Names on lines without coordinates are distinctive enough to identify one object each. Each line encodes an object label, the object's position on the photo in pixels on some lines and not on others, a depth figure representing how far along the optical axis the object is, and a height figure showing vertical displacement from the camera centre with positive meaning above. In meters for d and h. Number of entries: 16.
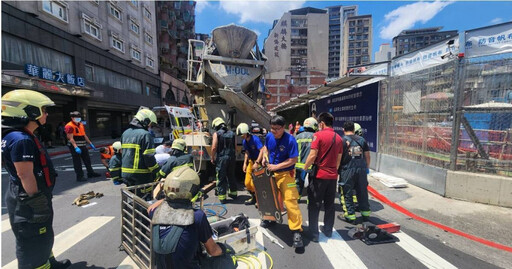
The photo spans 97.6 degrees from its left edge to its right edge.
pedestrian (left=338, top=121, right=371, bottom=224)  3.90 -0.97
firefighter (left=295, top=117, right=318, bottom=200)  4.57 -0.40
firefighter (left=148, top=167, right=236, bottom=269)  1.88 -0.91
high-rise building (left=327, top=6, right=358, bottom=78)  96.75 +40.04
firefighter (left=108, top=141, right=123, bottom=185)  4.37 -0.95
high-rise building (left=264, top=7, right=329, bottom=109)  58.00 +18.63
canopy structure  7.58 +1.35
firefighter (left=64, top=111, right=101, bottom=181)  6.37 -0.63
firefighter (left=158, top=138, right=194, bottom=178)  3.61 -0.64
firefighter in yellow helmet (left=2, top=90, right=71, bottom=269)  2.18 -0.58
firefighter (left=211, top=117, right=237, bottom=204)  4.95 -0.87
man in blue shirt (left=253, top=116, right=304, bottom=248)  3.27 -0.69
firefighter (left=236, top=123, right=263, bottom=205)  4.79 -0.62
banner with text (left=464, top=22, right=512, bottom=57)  4.35 +1.62
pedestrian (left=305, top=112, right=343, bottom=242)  3.39 -0.81
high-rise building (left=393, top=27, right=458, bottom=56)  86.19 +31.33
